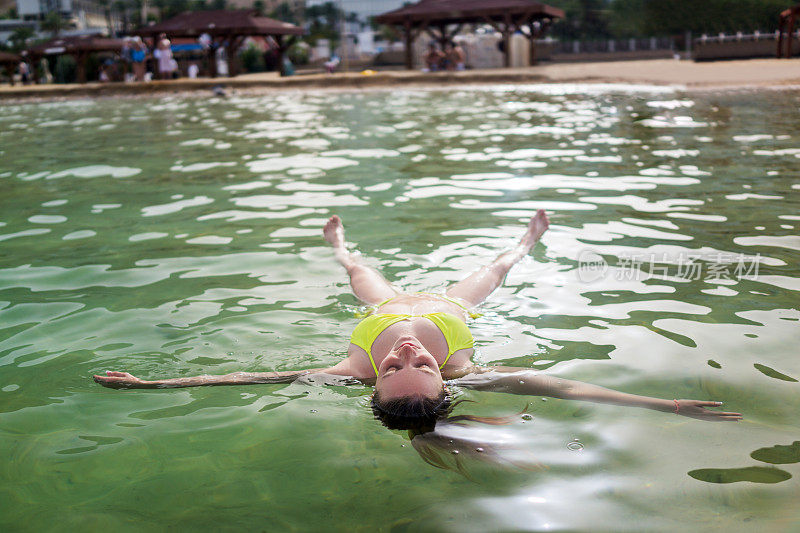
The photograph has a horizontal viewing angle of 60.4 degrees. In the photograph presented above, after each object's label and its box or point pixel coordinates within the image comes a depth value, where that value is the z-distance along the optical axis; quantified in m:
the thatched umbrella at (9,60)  30.94
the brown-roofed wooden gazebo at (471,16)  25.98
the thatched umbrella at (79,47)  29.27
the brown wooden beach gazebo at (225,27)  27.91
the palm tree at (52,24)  85.12
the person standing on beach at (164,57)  27.20
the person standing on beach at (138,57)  26.69
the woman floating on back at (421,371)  3.24
